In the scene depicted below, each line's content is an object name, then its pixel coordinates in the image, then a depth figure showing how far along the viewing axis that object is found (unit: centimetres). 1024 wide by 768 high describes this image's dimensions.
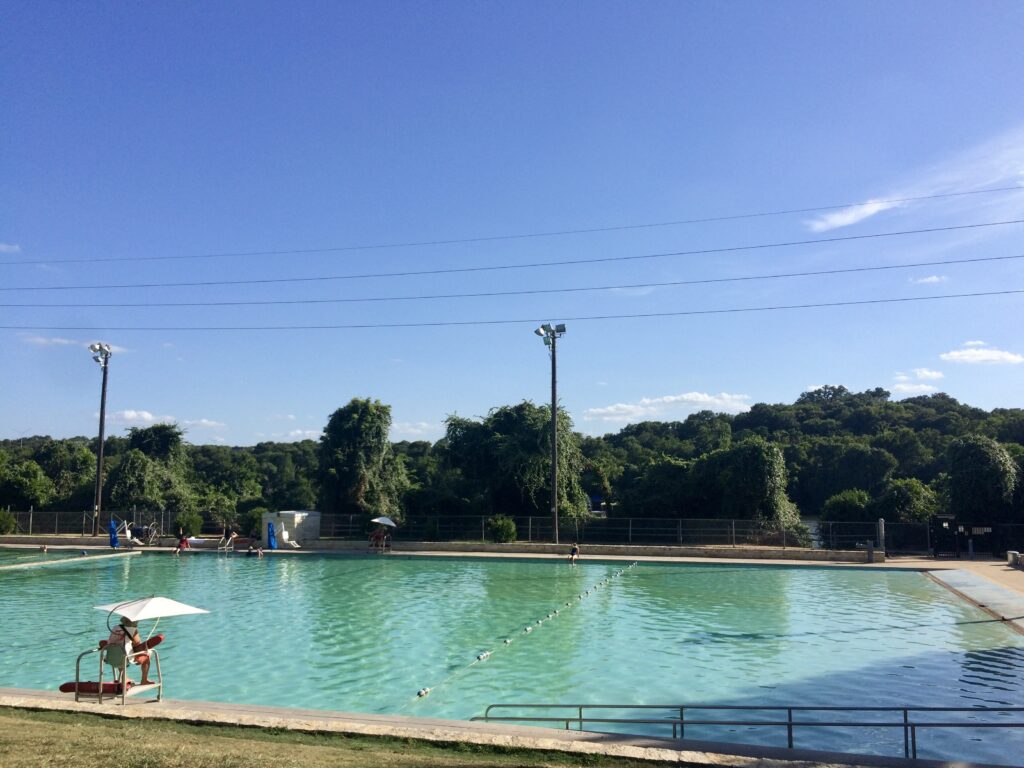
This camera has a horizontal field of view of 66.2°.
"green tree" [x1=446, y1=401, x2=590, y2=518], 3888
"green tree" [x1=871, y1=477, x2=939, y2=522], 3325
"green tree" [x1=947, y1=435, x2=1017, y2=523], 3066
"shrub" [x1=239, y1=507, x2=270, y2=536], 3791
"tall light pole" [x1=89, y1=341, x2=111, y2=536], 3925
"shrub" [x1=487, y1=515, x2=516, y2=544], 3506
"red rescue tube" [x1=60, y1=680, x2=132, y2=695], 1046
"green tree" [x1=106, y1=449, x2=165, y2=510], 4528
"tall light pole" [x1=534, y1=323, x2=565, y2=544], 3478
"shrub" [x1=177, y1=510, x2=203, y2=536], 3931
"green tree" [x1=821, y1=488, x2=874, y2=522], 3425
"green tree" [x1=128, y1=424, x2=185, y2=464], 5381
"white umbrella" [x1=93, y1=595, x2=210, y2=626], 1103
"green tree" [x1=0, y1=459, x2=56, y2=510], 4628
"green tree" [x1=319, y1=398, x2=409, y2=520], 4238
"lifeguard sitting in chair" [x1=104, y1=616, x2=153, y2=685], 1057
